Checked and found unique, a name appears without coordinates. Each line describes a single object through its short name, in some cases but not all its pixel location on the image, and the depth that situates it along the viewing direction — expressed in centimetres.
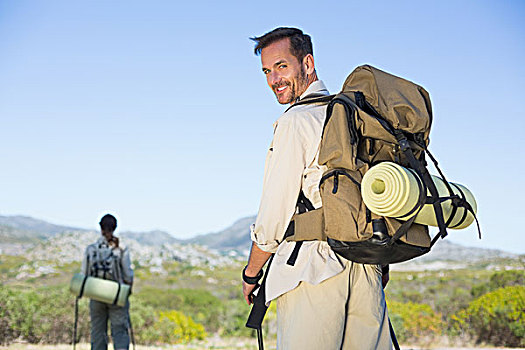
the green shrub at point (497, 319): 1010
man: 189
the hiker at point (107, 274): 652
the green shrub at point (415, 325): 1101
